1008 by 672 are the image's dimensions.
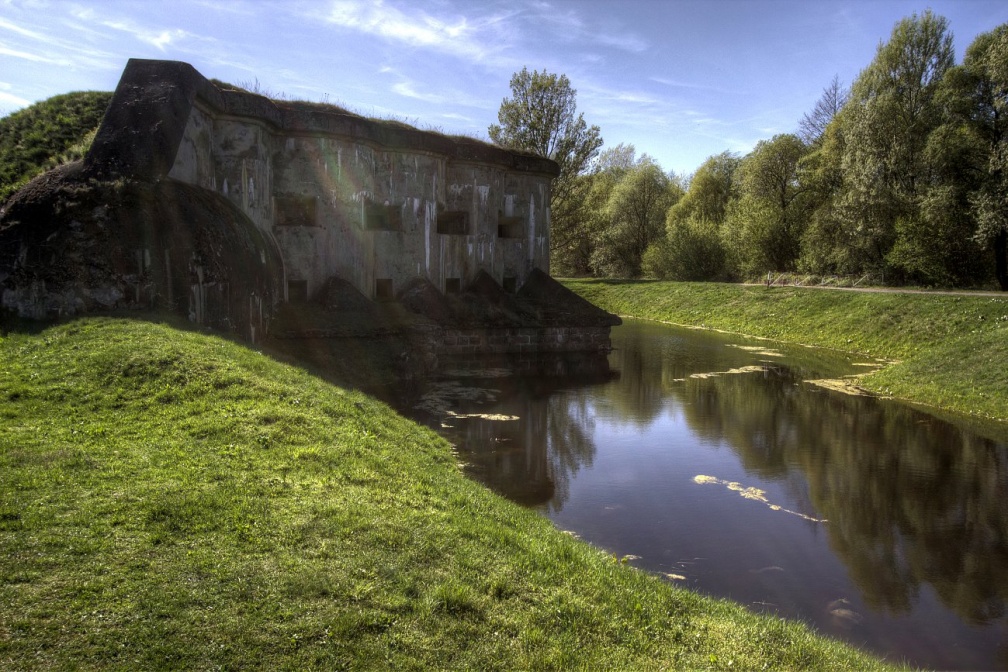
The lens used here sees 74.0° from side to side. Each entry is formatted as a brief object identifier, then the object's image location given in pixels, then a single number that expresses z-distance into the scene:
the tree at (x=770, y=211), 43.03
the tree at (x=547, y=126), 43.44
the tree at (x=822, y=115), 44.67
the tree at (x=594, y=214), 49.59
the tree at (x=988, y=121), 26.88
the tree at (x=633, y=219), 57.75
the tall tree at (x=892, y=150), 31.11
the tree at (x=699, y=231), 48.74
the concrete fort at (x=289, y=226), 11.31
